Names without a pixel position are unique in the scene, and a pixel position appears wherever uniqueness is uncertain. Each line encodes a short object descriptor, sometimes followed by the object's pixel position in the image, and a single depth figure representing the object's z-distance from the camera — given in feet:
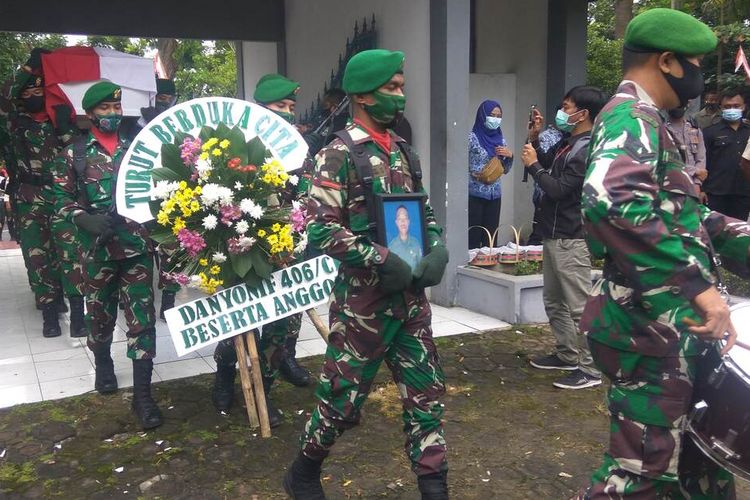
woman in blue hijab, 22.30
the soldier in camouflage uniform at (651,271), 6.37
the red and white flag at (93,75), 19.84
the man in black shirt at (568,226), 13.66
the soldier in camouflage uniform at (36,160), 19.63
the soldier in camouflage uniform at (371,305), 8.80
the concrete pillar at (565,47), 24.47
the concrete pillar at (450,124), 19.88
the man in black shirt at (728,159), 22.11
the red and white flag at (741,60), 22.78
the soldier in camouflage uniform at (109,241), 12.73
